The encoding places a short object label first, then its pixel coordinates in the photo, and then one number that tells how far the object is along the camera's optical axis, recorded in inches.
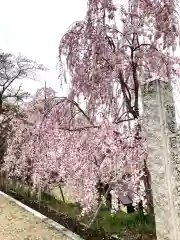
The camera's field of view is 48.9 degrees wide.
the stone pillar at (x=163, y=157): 74.5
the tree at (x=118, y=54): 123.8
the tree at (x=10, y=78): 439.1
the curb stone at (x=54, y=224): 138.5
